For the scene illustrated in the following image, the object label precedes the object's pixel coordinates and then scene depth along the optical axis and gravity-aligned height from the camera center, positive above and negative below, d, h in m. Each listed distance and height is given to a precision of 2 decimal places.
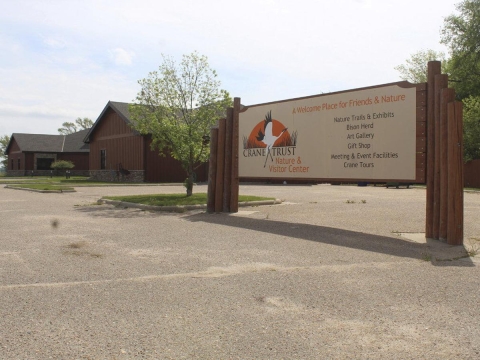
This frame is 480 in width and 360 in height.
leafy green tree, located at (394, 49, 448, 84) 56.64 +13.52
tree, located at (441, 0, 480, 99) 39.59 +11.05
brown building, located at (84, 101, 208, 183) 37.53 +1.40
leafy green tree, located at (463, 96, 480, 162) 36.69 +3.49
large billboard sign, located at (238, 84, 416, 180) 10.17 +0.93
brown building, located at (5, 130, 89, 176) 56.19 +2.34
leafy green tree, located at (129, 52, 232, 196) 18.08 +2.41
